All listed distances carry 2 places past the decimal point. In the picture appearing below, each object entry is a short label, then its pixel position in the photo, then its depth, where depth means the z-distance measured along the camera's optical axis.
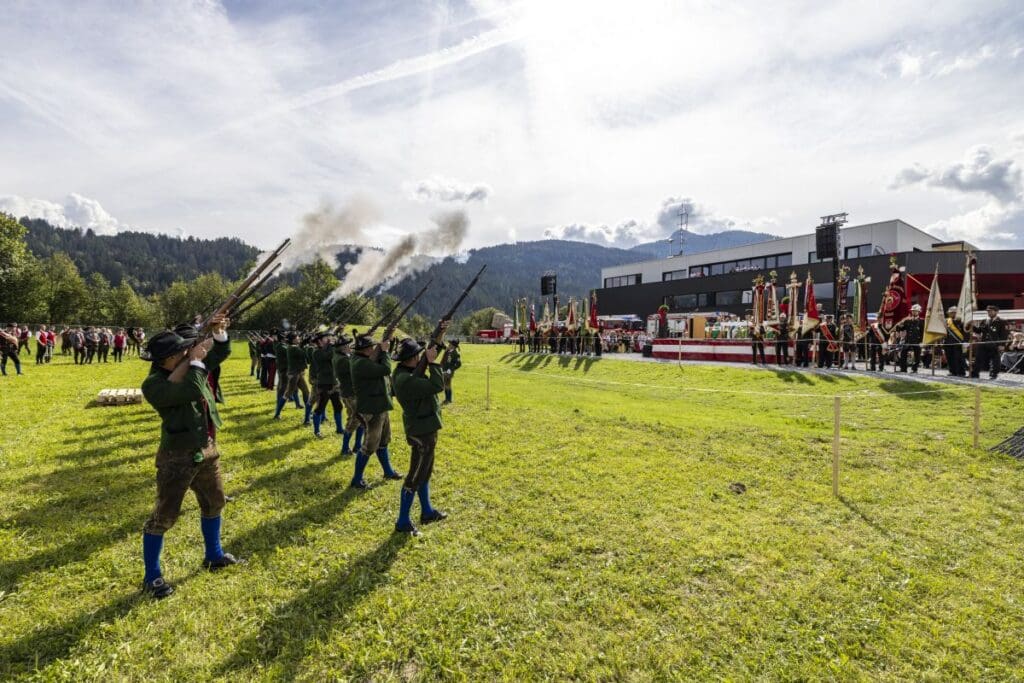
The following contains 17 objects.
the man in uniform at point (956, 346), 17.23
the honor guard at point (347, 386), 9.67
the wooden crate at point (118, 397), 14.55
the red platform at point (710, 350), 25.48
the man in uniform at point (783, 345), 23.06
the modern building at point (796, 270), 45.06
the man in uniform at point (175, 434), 4.79
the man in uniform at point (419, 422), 6.20
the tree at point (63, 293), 73.88
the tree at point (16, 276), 48.80
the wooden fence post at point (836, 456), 7.29
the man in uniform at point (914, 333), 18.91
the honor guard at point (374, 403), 7.95
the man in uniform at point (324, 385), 11.23
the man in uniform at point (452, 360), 10.19
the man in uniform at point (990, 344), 16.48
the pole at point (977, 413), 9.20
